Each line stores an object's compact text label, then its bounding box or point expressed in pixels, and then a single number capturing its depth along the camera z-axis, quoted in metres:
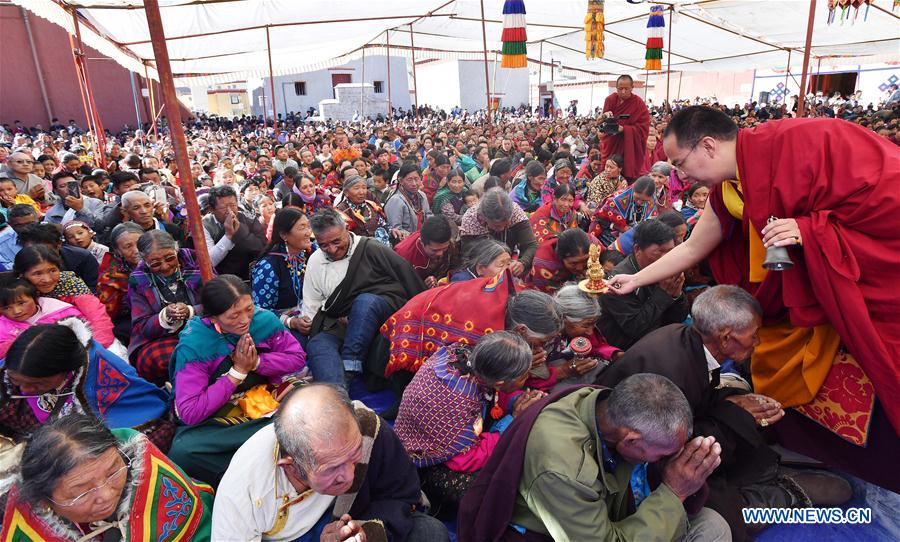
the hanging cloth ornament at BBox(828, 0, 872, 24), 6.42
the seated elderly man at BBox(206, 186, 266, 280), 4.24
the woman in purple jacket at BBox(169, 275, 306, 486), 2.39
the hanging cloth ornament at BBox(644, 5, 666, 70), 10.88
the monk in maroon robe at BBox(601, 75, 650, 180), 7.62
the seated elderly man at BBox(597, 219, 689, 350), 3.10
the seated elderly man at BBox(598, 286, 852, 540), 2.17
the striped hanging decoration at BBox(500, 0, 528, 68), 8.23
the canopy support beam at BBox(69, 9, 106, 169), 6.95
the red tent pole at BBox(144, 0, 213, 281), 2.55
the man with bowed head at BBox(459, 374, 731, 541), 1.66
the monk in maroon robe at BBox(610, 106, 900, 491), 1.90
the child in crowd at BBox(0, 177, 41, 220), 5.21
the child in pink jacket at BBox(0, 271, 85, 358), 2.85
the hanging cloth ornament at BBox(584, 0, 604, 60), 9.20
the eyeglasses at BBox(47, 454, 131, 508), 1.59
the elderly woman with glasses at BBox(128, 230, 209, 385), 3.12
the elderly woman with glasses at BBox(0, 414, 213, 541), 1.57
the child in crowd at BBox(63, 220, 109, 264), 4.02
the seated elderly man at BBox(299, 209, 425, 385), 3.36
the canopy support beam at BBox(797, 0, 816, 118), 5.48
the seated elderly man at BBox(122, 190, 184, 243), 4.22
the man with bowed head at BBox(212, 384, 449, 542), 1.66
